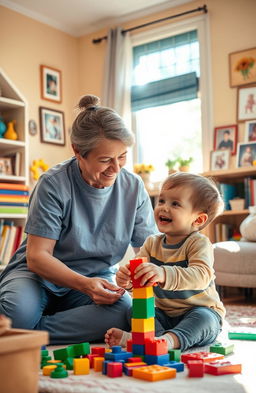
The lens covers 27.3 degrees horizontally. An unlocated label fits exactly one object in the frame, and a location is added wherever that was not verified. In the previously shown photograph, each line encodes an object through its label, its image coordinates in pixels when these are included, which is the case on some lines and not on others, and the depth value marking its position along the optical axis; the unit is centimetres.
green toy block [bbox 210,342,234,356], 158
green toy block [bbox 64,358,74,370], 141
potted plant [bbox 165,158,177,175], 467
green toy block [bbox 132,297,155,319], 145
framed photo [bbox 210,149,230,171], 450
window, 485
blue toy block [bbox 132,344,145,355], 145
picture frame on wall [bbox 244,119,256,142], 439
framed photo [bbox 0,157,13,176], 425
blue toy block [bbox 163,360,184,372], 137
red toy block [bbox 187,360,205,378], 129
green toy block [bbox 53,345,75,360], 150
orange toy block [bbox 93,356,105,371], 139
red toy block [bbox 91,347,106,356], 153
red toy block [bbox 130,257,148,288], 149
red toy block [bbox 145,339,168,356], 140
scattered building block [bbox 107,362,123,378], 132
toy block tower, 142
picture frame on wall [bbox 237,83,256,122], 441
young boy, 168
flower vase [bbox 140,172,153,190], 477
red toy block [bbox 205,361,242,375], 133
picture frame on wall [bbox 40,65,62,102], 525
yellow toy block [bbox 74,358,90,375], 134
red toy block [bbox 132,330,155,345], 145
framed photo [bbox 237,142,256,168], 433
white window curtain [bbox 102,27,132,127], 518
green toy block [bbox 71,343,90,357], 154
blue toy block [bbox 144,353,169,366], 139
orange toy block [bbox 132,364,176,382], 127
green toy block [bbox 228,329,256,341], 193
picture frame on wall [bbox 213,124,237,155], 448
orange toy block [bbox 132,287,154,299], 146
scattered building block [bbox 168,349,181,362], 145
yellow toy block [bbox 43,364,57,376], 134
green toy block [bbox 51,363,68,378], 130
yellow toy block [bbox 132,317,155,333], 145
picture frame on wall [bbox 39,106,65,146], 516
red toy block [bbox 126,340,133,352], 151
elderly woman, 185
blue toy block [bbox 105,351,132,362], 142
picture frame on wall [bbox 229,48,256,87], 442
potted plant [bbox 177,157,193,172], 459
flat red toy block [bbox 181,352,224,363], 143
